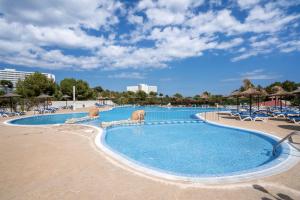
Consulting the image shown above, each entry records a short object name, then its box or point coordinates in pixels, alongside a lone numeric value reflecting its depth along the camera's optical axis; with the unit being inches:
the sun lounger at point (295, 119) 417.2
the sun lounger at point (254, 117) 477.0
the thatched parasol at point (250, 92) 512.3
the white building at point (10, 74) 4571.9
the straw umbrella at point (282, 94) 540.5
